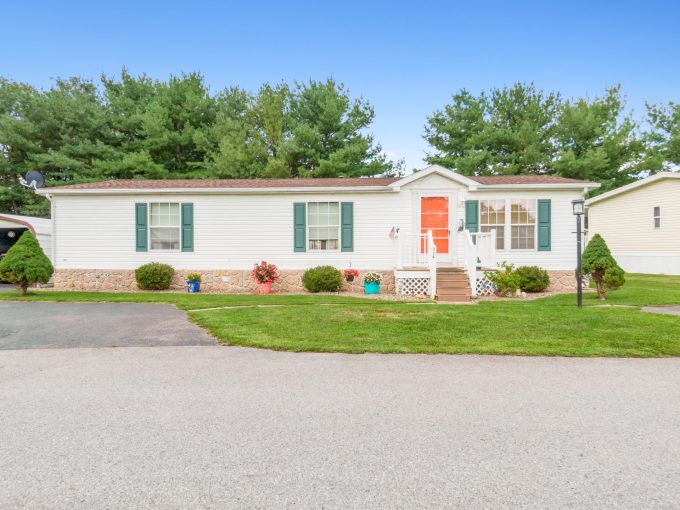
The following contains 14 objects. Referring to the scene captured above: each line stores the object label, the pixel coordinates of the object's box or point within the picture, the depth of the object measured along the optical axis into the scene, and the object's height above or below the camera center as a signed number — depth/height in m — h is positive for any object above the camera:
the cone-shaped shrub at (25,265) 10.93 -0.22
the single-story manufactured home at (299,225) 12.93 +0.89
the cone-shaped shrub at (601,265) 9.97 -0.33
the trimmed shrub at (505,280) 11.69 -0.77
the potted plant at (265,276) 12.58 -0.65
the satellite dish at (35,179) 16.42 +3.07
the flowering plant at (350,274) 12.86 -0.63
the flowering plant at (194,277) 12.94 -0.68
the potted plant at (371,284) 12.41 -0.90
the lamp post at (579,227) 8.58 +0.51
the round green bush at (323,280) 12.50 -0.77
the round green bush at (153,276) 12.76 -0.63
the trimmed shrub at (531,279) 12.39 -0.80
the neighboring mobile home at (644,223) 17.75 +1.26
